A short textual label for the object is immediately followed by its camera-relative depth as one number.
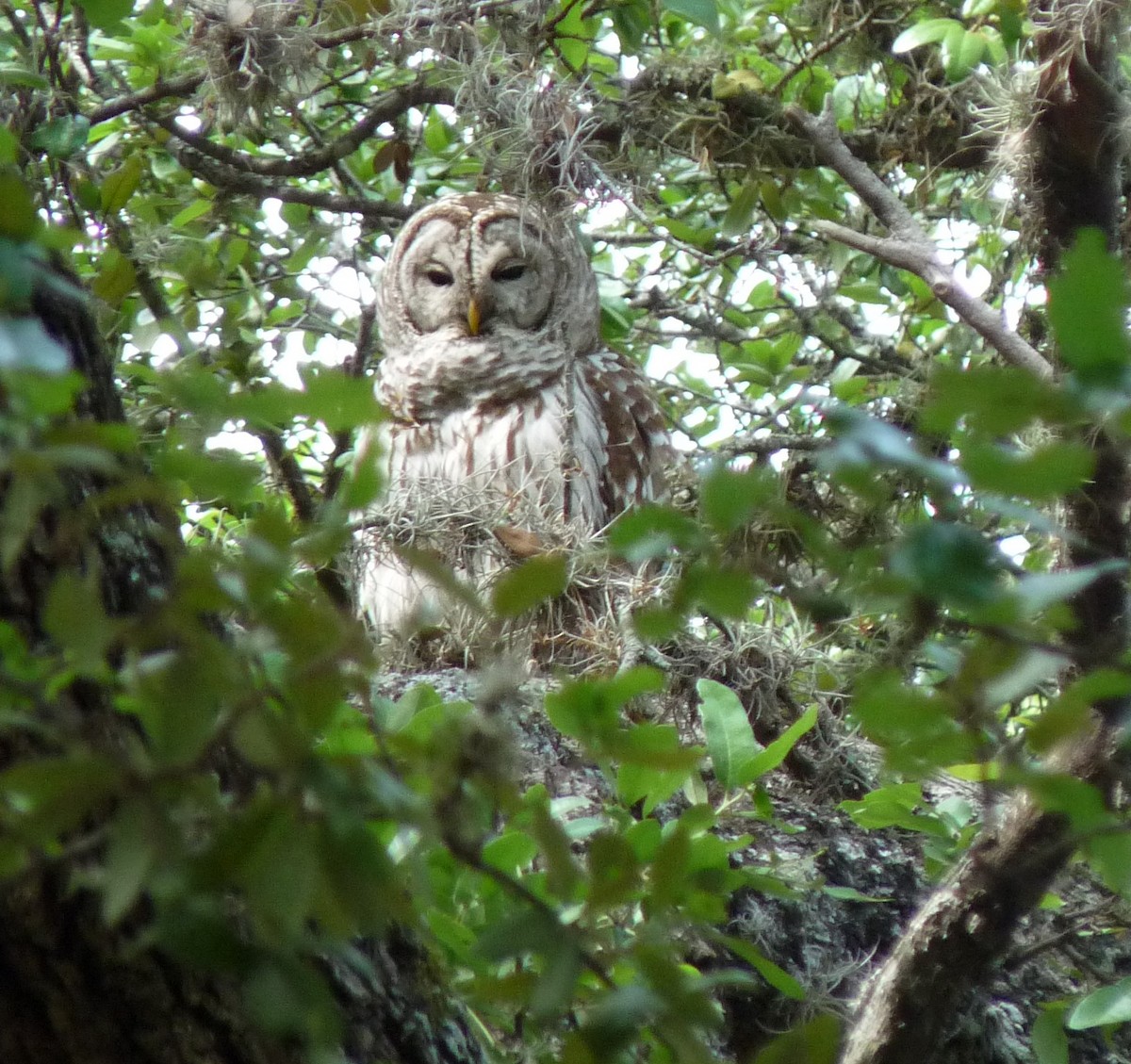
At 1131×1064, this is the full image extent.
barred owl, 12.80
